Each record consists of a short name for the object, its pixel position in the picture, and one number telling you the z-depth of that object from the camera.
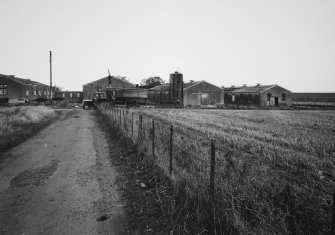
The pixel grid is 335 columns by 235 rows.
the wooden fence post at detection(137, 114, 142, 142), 9.22
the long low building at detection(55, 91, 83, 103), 86.54
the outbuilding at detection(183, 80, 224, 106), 47.41
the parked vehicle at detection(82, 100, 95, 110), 39.65
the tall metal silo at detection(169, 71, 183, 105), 45.47
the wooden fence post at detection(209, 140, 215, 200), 4.01
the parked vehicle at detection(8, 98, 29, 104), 53.72
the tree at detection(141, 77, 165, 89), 99.78
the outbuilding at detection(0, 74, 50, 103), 56.09
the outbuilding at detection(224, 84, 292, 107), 47.62
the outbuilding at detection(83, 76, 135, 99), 61.92
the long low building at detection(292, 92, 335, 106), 60.98
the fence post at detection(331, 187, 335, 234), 2.46
